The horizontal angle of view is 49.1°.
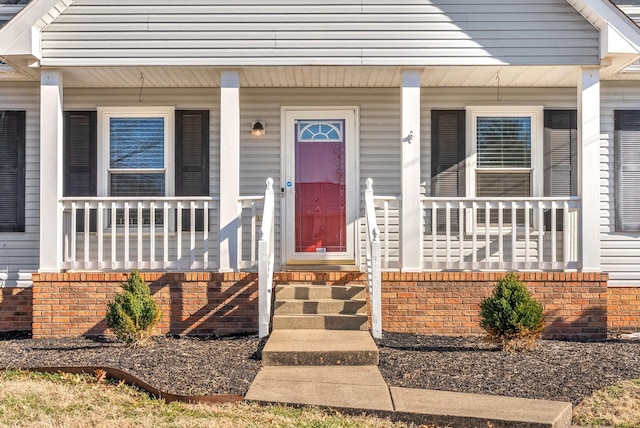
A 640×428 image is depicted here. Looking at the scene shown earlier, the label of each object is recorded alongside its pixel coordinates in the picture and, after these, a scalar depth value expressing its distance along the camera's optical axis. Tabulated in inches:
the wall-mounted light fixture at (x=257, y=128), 389.4
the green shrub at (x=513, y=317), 284.7
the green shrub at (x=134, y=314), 296.2
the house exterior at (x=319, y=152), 336.8
